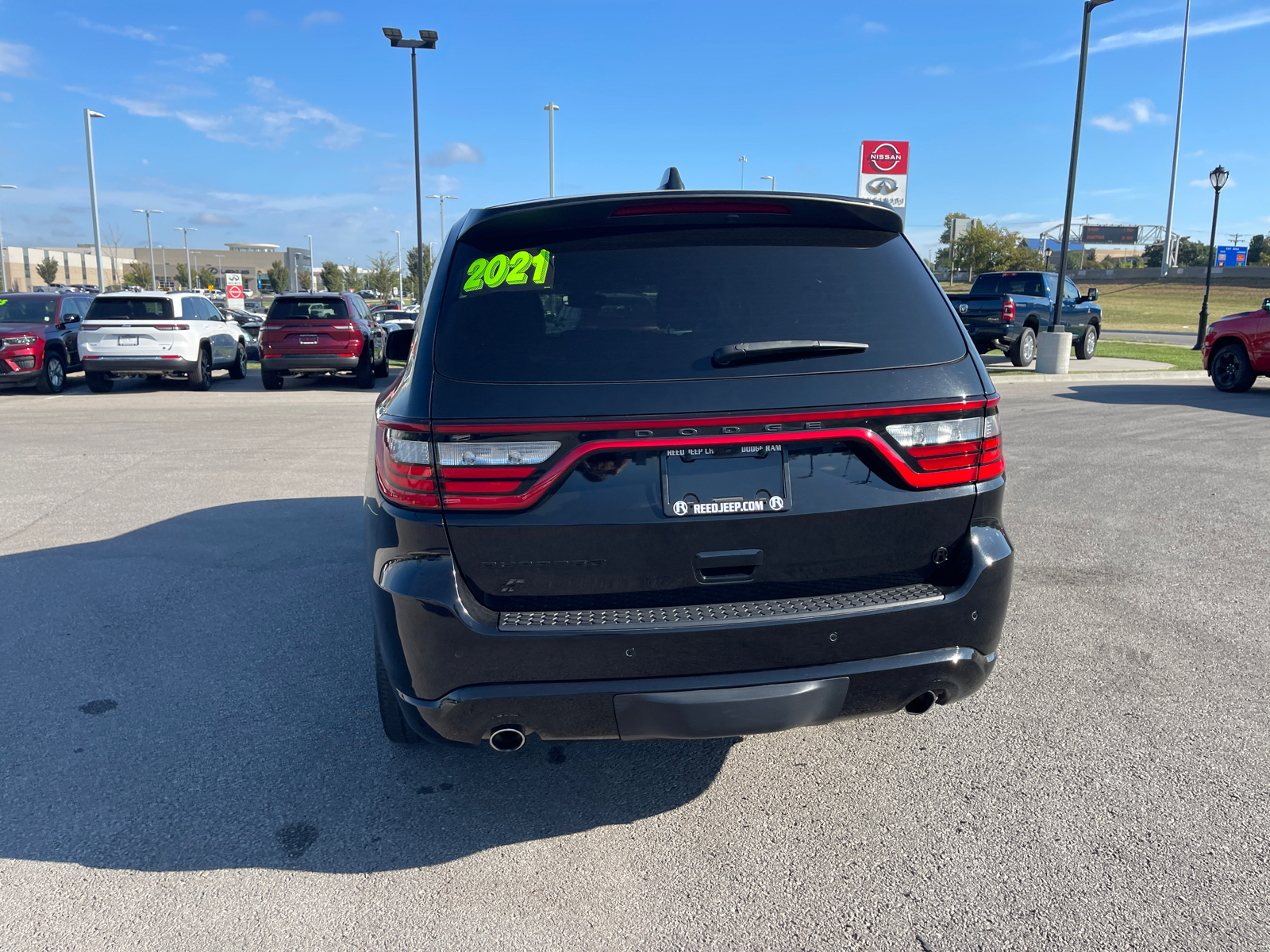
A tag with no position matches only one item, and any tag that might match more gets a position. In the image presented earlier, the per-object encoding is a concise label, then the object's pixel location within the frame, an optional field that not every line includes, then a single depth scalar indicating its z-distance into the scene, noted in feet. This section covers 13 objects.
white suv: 54.39
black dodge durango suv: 8.25
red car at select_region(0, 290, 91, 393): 53.52
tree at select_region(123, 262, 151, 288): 330.75
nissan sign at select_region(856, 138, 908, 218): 72.08
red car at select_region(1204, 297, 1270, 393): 47.24
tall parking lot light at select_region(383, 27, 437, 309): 89.97
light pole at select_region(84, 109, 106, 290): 118.73
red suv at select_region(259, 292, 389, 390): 56.65
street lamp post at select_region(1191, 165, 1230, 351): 87.71
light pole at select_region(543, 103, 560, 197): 141.38
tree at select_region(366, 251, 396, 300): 272.10
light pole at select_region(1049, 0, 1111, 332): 59.77
